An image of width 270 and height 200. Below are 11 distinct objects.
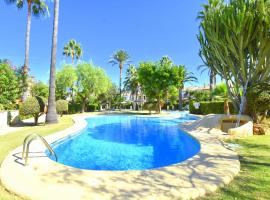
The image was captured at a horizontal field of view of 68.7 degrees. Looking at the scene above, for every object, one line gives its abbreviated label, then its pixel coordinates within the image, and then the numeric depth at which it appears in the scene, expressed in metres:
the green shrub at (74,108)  37.78
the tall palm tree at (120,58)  54.47
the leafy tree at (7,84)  16.64
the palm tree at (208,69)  16.43
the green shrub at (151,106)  38.53
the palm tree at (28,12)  20.57
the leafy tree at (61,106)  25.78
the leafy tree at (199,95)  50.11
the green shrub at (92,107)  45.76
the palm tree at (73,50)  51.12
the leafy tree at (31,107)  16.14
